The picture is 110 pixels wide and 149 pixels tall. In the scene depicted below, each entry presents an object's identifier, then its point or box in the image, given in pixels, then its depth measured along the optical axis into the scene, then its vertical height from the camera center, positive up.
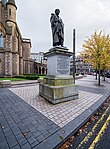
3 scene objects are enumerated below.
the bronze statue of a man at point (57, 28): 6.74 +2.79
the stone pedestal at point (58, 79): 5.90 -0.46
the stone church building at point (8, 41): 22.72 +6.91
